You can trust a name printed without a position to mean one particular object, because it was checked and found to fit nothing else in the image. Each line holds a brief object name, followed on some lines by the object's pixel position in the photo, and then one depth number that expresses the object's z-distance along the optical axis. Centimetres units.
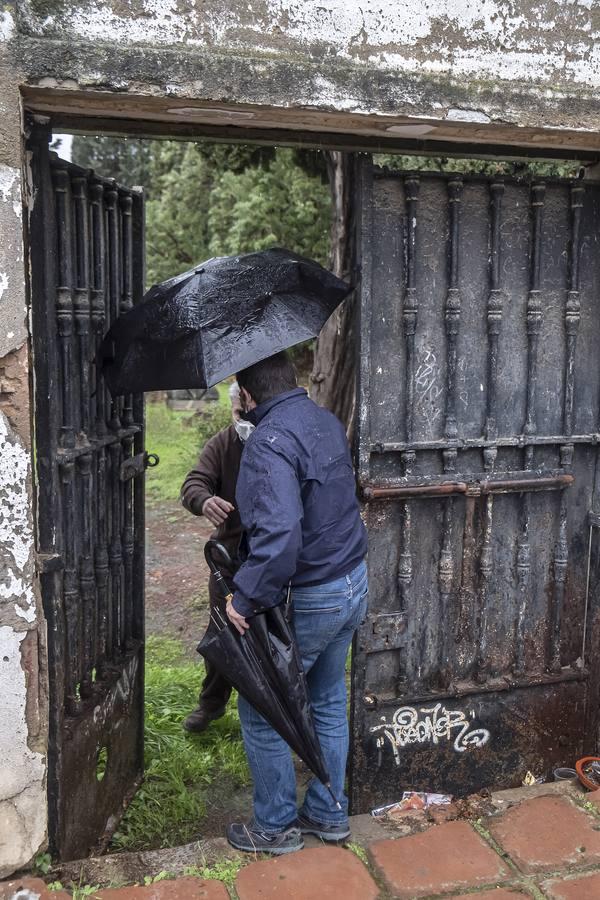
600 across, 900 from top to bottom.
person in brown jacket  366
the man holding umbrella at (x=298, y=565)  267
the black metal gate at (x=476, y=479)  333
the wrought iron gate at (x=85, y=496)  281
